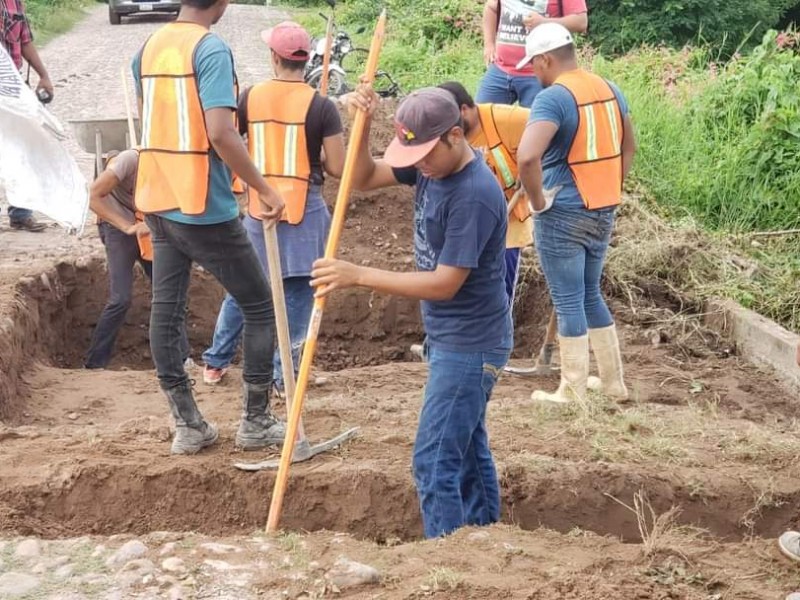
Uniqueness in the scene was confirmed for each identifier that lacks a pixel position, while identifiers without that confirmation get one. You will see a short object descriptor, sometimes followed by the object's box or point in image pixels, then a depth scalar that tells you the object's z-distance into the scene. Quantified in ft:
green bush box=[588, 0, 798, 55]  65.26
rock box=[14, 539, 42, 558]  12.30
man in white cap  17.26
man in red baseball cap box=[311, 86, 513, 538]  12.00
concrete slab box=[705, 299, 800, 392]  21.86
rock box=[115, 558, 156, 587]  11.55
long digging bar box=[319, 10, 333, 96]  17.84
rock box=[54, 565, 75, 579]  11.75
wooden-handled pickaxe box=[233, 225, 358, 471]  15.15
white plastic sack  25.04
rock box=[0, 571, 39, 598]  11.39
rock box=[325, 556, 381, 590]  11.53
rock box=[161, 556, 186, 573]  11.77
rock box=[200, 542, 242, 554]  12.34
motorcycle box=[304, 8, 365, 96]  42.11
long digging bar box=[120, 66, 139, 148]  23.77
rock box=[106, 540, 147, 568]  12.03
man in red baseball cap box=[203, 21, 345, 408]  17.65
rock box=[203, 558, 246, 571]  11.88
